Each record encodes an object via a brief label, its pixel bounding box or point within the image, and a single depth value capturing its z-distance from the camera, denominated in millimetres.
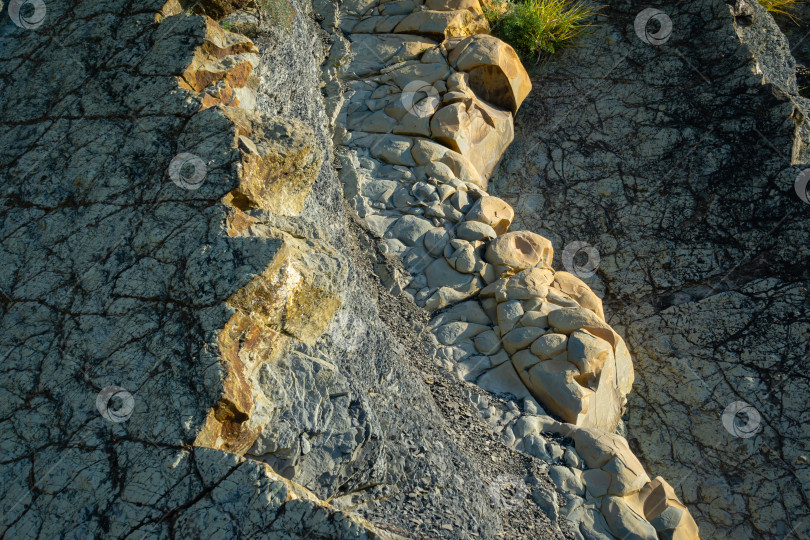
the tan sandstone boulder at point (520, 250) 4359
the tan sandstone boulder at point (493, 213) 4559
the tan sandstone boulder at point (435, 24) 5312
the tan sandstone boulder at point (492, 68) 5137
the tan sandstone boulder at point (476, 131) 4898
